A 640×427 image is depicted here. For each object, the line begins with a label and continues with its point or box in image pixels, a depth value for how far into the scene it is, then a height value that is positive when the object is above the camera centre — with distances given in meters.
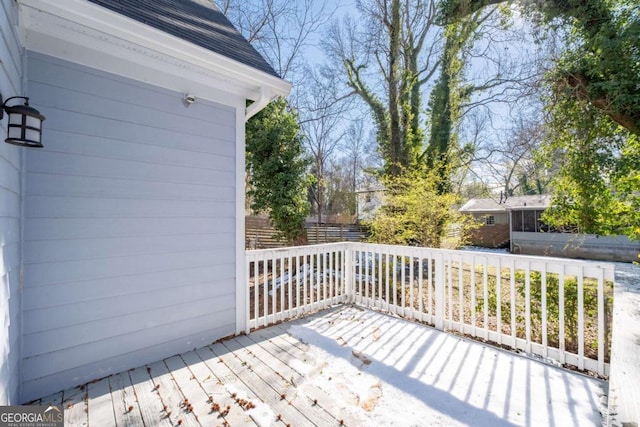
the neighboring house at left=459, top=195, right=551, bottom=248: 16.89 +0.10
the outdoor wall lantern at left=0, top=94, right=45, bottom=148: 1.65 +0.53
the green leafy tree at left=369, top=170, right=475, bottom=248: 6.52 -0.08
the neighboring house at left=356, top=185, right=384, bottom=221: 22.31 +1.24
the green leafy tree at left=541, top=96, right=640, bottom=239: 4.02 +0.71
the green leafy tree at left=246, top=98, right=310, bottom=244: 7.70 +1.38
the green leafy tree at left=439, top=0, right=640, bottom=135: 3.42 +2.05
